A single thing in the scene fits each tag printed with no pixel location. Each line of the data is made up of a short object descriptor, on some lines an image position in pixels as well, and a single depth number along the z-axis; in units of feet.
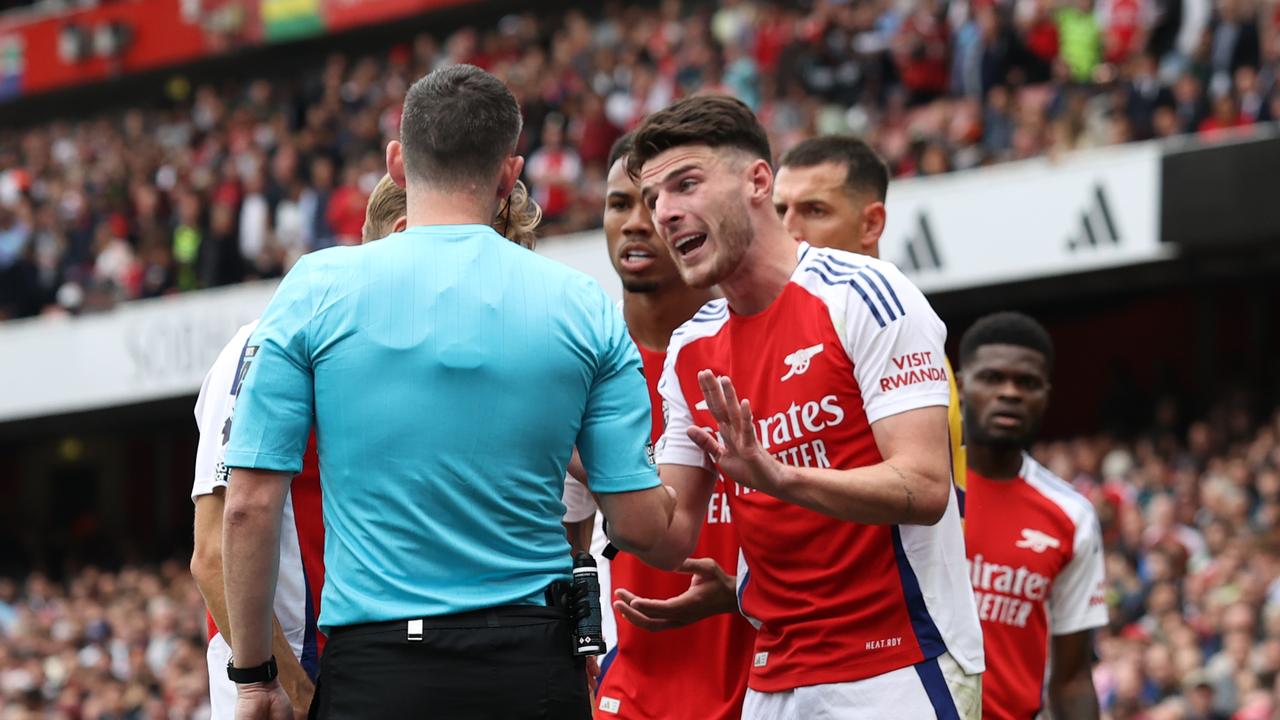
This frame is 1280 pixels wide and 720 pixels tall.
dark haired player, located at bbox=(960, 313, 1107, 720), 38.63
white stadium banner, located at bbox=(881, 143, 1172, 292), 99.81
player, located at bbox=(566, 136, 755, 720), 33.63
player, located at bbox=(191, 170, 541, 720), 28.68
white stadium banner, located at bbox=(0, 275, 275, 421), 142.41
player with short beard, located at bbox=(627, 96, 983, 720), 27.25
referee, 23.66
